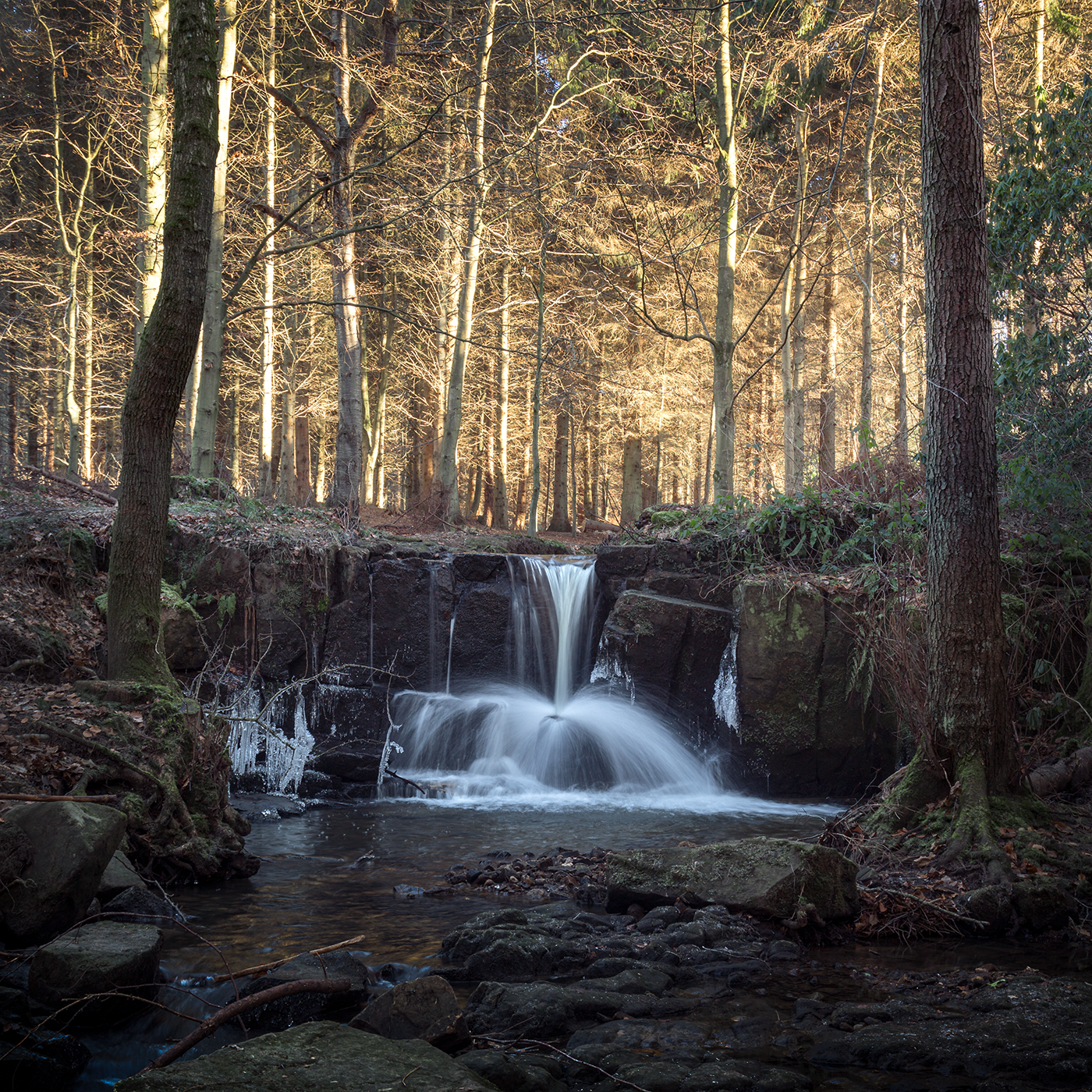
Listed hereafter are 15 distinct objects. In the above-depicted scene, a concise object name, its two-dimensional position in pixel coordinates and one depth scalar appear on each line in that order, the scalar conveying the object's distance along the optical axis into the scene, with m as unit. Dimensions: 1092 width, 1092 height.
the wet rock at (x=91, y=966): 4.03
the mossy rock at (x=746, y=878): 5.34
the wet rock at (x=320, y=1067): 2.77
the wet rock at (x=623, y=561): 12.28
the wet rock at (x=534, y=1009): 3.98
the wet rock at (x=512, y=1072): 3.40
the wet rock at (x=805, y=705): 10.18
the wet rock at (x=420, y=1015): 3.71
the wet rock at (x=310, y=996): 4.15
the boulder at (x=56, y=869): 4.47
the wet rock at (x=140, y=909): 4.97
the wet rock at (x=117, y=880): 5.14
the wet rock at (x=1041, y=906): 5.29
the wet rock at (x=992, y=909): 5.28
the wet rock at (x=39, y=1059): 3.53
